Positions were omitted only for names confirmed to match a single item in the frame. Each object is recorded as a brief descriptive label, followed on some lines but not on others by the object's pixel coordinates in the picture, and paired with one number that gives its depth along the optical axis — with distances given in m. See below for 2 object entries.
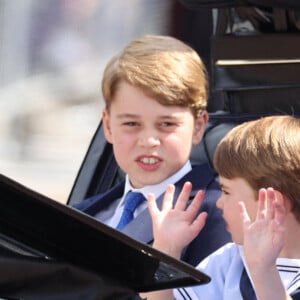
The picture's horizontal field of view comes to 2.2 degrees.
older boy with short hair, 10.61
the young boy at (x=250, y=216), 10.27
